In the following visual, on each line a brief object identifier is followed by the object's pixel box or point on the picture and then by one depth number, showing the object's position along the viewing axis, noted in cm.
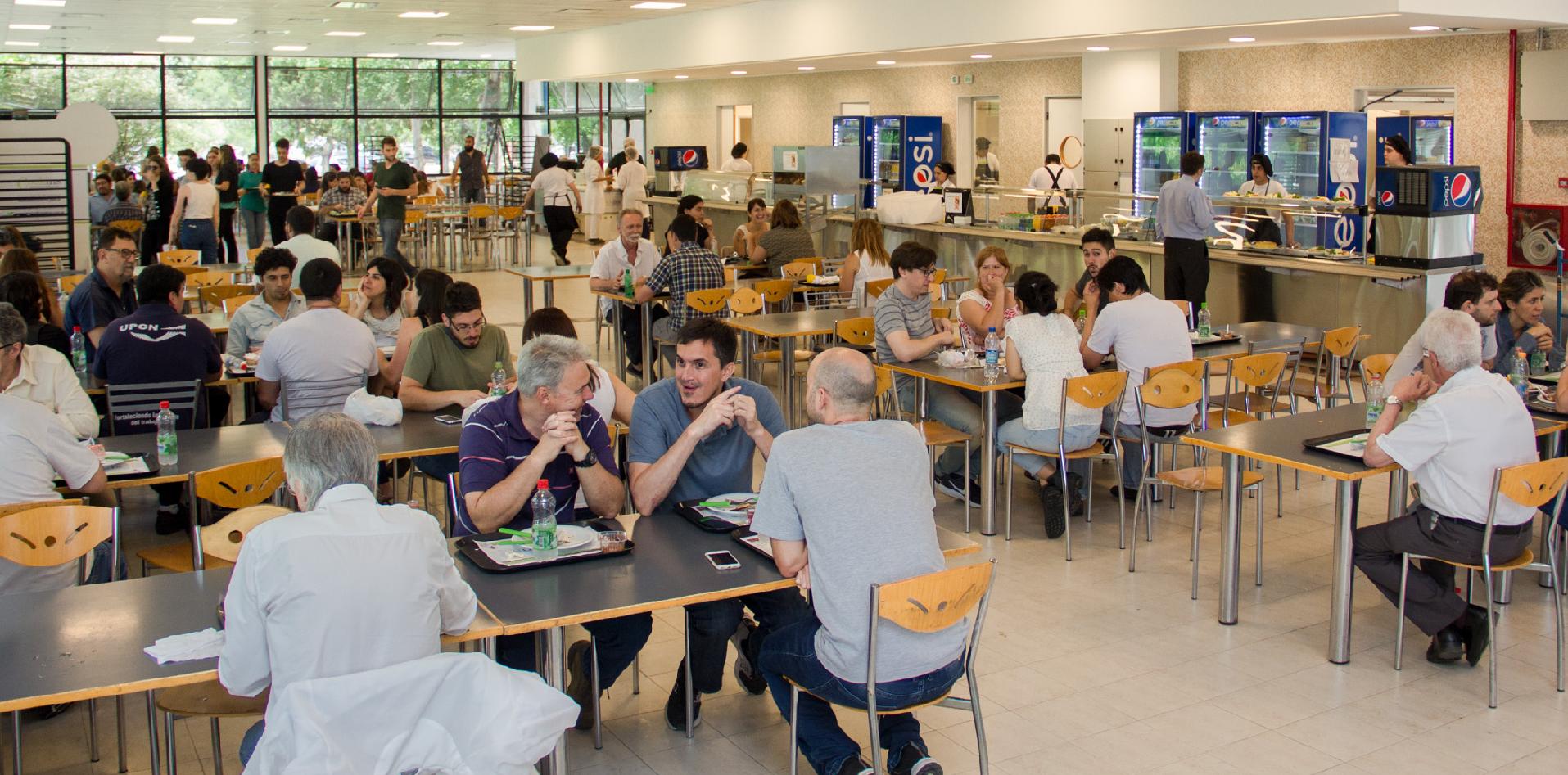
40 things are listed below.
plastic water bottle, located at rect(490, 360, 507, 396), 484
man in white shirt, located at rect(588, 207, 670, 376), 872
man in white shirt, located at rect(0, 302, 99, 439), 452
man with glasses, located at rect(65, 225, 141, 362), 629
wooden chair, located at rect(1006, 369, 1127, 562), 529
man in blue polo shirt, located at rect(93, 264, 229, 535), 546
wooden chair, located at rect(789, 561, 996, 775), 292
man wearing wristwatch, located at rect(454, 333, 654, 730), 349
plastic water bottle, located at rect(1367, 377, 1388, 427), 475
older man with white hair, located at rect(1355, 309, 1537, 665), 400
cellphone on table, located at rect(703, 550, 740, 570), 321
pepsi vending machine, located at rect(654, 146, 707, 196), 1697
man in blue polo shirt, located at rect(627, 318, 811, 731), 365
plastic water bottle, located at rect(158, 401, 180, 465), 432
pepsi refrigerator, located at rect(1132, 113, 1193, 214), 1184
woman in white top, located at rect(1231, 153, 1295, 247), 944
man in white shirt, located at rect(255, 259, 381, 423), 530
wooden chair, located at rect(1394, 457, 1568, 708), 386
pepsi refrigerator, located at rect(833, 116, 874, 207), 1599
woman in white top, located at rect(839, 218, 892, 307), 848
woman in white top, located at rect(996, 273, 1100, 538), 548
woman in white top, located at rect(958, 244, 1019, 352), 647
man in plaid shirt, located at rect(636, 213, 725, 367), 812
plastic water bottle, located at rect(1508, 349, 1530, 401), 522
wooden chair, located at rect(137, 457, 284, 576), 388
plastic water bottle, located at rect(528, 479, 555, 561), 324
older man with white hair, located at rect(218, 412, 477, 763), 248
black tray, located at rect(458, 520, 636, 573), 314
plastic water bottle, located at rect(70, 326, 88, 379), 608
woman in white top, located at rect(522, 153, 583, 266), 1539
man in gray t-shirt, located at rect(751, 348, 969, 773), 304
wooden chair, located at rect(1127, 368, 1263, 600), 505
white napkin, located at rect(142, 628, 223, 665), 263
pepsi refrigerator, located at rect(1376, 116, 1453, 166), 1010
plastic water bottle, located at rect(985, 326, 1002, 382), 562
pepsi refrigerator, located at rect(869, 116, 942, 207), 1514
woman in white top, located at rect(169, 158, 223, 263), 1272
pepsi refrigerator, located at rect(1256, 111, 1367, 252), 1077
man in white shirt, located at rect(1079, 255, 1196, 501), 578
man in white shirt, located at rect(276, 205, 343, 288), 819
